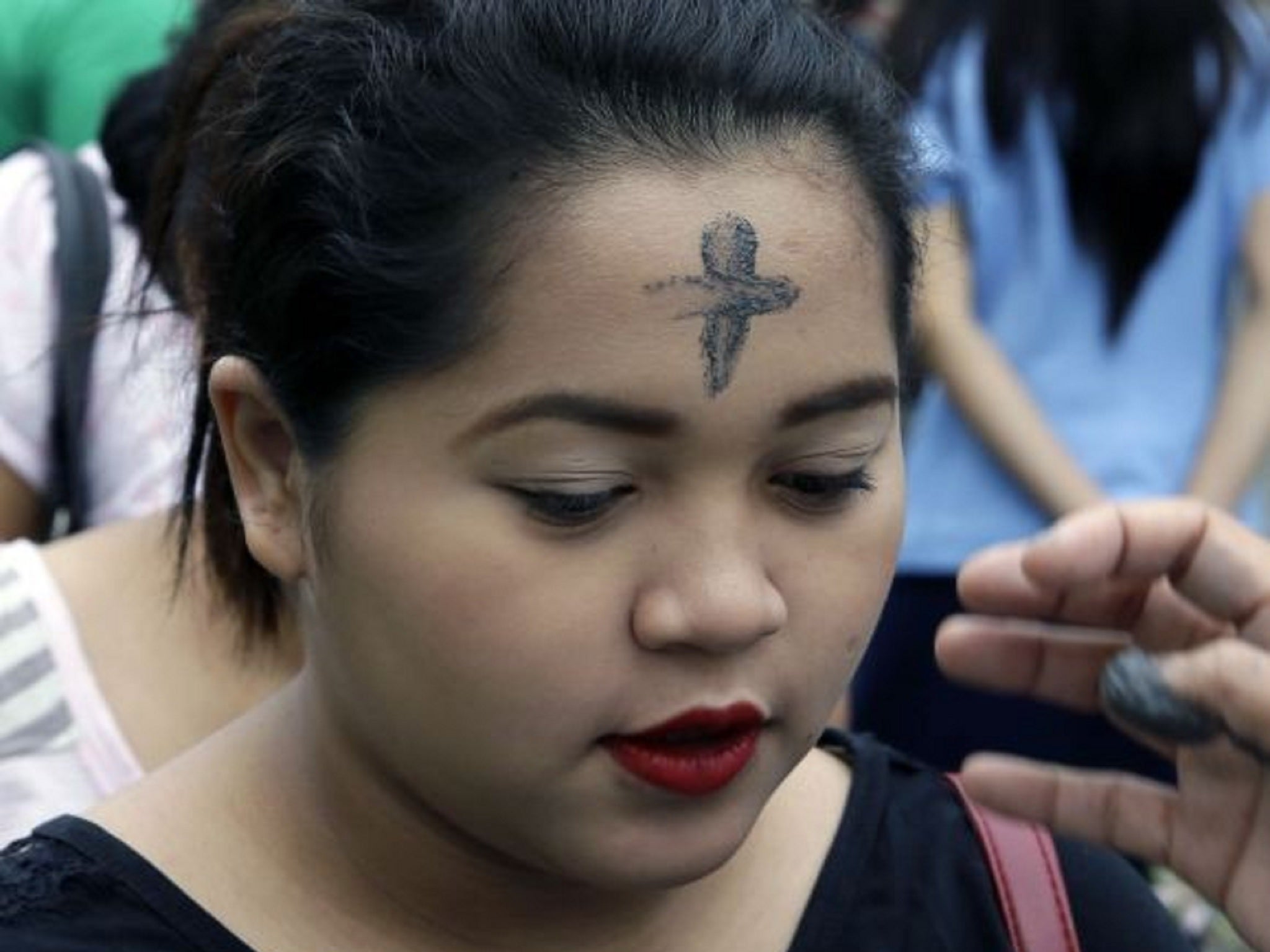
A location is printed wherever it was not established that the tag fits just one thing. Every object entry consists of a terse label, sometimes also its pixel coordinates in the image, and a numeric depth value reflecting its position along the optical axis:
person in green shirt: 3.27
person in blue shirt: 3.51
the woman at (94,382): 2.57
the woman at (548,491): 1.62
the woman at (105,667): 2.22
